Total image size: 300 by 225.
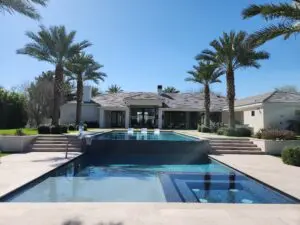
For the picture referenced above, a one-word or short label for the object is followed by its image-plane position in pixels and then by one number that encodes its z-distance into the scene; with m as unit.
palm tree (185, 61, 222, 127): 21.90
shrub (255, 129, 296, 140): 12.46
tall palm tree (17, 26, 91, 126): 16.72
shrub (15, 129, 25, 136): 12.46
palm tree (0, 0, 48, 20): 8.93
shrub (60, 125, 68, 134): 15.77
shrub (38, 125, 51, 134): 14.96
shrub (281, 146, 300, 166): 8.89
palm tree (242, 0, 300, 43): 7.93
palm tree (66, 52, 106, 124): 20.93
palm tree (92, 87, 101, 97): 43.26
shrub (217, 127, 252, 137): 16.47
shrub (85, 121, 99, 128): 25.98
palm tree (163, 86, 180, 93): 48.01
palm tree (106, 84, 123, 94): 48.48
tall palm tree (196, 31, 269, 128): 16.60
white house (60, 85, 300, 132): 25.84
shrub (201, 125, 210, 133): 21.06
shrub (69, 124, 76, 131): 20.11
